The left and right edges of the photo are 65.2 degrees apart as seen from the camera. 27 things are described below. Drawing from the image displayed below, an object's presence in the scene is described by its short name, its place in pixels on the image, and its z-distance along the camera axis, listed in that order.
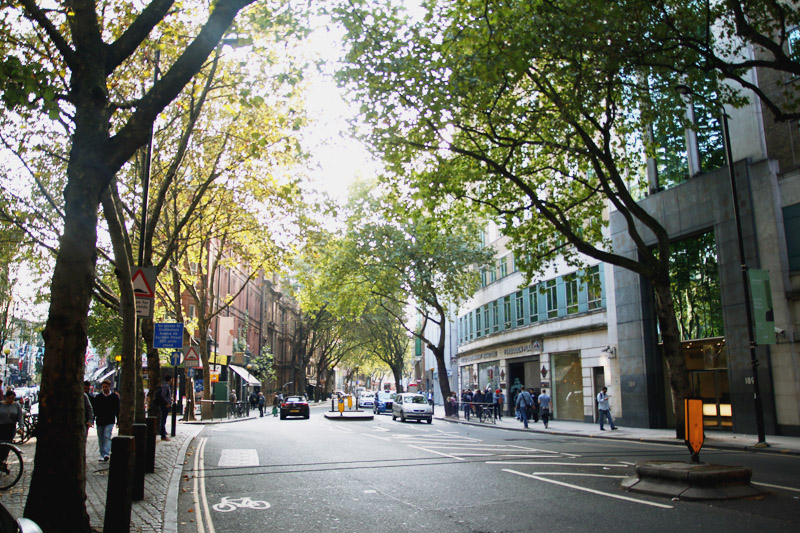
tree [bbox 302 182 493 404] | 35.31
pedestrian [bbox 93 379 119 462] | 13.21
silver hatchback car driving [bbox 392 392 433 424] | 32.44
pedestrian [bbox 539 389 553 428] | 26.64
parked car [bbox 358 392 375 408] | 61.28
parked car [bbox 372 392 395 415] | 48.03
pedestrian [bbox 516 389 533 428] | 27.41
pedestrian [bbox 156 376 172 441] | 19.49
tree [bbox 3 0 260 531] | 5.93
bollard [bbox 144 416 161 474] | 11.38
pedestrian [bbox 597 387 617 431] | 24.33
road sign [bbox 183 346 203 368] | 22.41
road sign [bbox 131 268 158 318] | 12.67
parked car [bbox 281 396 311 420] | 35.09
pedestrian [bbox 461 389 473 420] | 34.47
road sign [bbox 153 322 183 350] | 17.56
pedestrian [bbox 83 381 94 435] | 13.09
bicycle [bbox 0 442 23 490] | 9.85
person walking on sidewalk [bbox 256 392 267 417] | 45.39
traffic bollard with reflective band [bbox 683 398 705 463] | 9.70
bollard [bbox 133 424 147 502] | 8.70
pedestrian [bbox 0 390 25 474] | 12.09
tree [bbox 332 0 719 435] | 13.36
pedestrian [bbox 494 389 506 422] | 34.13
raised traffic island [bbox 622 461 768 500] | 8.29
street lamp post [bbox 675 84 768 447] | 16.17
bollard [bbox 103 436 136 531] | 6.43
